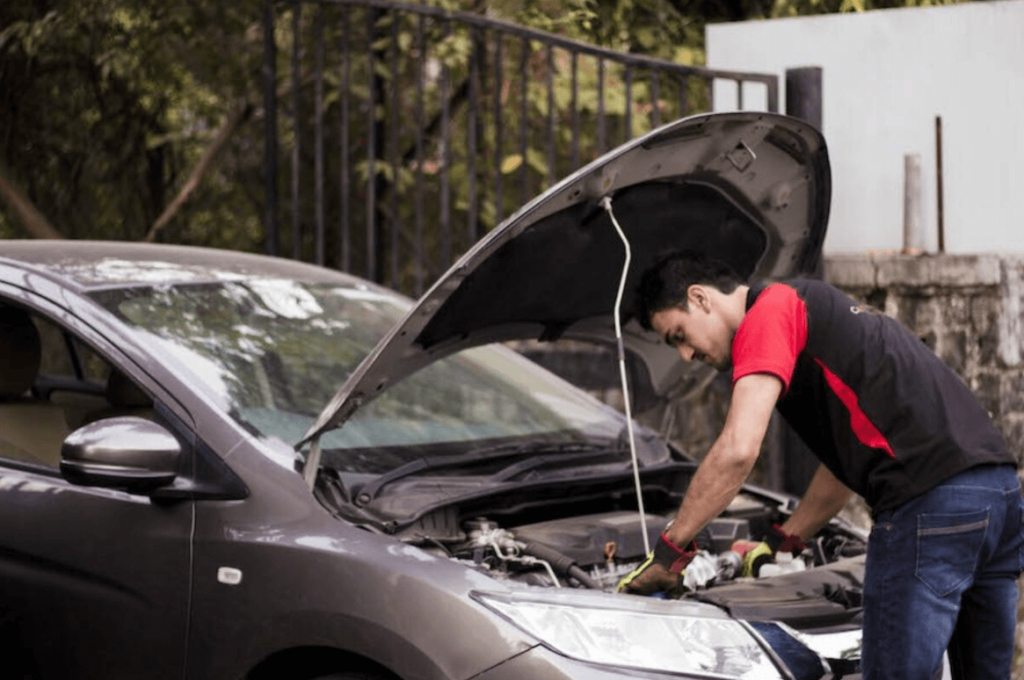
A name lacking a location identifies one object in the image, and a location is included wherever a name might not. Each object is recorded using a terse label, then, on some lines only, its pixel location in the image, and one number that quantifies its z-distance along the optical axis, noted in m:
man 3.77
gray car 3.78
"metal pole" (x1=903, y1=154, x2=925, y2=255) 7.25
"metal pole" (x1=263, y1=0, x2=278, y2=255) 8.88
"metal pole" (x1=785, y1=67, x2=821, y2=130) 7.22
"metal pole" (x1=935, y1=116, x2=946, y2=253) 7.21
